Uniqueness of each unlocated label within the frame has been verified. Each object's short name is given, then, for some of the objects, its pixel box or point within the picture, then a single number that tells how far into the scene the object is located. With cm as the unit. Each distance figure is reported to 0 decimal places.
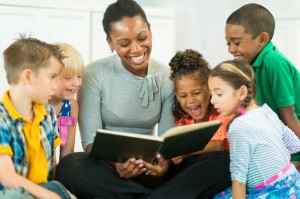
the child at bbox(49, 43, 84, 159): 222
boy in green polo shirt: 220
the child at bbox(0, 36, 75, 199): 177
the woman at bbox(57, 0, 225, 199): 207
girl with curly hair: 206
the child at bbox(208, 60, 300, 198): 187
